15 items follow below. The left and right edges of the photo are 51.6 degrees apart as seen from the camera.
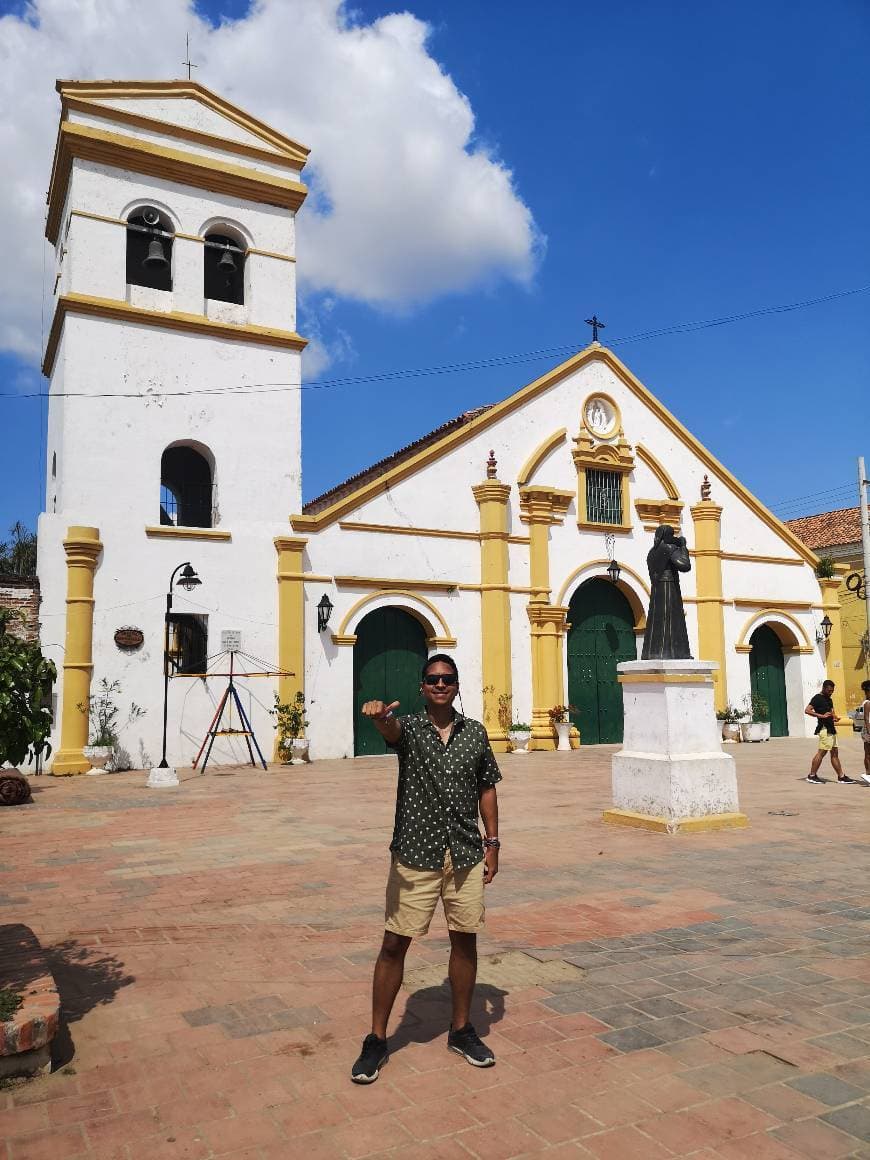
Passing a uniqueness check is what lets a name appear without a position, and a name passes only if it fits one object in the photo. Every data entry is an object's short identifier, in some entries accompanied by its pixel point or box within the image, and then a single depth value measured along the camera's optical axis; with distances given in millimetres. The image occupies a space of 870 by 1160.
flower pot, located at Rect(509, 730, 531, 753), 18688
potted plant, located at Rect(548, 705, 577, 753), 19266
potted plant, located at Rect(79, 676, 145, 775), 15109
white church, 16078
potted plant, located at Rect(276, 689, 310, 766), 16672
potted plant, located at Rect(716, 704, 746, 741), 21281
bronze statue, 10141
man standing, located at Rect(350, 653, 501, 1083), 3822
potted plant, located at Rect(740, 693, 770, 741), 21375
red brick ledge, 3582
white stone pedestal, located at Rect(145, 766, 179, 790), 13273
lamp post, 14875
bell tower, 16000
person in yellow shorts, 13383
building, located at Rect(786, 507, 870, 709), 30094
